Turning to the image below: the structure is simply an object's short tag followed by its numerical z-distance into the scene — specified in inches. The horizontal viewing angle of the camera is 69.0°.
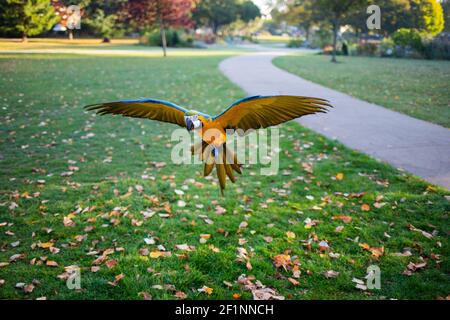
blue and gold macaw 63.6
